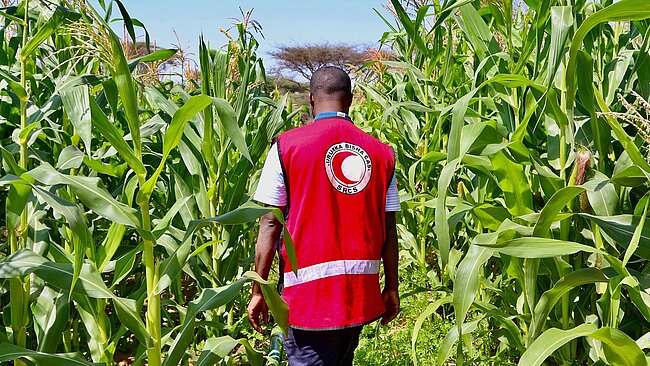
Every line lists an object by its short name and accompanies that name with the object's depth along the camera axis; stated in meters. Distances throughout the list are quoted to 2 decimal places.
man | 2.15
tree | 34.19
